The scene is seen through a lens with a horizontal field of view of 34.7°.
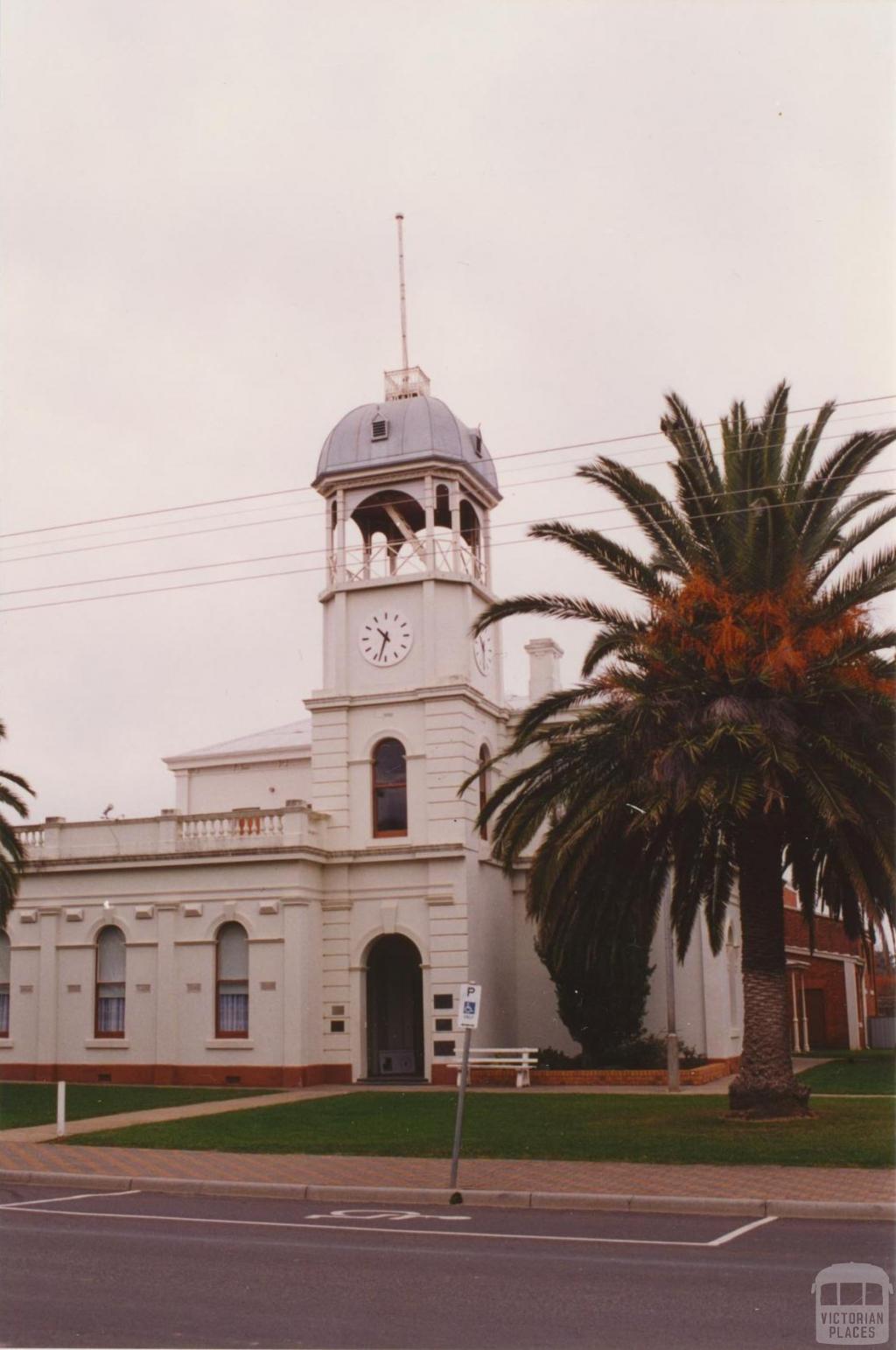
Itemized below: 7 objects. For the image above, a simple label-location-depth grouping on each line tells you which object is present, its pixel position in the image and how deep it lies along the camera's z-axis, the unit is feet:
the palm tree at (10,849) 99.55
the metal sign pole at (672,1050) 92.53
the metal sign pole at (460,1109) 49.90
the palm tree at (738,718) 60.85
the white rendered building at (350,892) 107.55
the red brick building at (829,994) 159.43
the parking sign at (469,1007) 53.21
